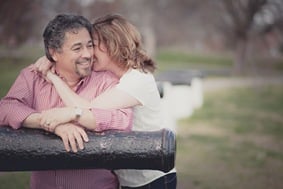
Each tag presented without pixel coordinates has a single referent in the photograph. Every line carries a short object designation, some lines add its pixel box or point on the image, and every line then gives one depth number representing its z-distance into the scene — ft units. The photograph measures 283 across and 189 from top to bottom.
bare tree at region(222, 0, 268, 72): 90.74
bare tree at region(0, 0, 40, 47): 35.06
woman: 7.20
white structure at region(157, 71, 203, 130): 33.40
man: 6.97
